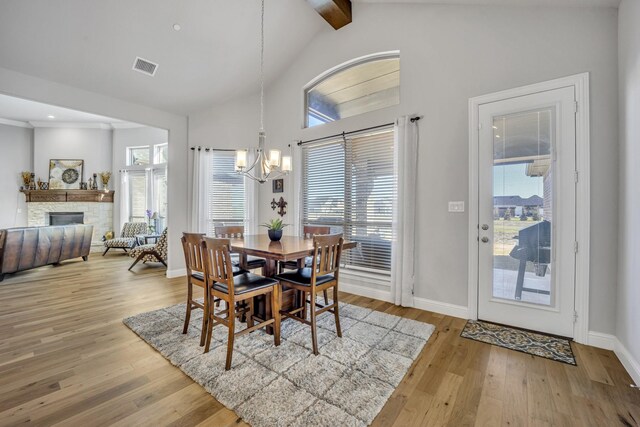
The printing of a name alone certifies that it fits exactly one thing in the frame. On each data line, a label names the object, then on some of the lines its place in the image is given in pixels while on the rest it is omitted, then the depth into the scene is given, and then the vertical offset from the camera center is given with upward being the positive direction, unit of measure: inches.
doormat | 87.2 -44.2
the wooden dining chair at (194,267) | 90.4 -18.8
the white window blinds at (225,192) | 195.5 +15.0
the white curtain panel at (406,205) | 127.1 +3.9
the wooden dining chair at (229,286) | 80.0 -23.3
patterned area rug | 62.4 -44.2
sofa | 172.9 -23.6
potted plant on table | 110.8 -6.9
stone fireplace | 283.9 -0.3
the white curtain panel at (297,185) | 172.1 +17.8
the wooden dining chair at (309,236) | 123.7 -10.9
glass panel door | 95.7 +1.0
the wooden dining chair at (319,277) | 88.3 -23.0
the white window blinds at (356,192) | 143.2 +12.1
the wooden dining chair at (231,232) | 132.0 -9.4
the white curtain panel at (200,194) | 187.5 +13.0
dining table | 85.3 -12.5
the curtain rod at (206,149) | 188.9 +45.1
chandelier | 112.3 +22.0
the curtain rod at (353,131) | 126.6 +44.2
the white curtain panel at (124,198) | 299.9 +16.1
